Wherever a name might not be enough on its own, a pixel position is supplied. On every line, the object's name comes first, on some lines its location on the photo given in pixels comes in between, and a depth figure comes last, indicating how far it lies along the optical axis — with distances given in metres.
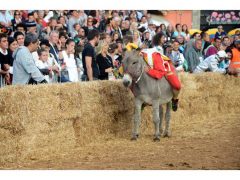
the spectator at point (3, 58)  12.15
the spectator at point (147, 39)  16.28
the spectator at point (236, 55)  17.58
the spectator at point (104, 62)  13.88
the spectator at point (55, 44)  13.46
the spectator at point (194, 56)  16.97
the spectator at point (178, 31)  17.33
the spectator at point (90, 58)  13.64
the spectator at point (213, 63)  17.80
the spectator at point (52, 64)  12.90
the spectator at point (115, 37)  15.76
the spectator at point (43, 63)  12.57
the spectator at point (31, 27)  13.72
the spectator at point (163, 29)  17.23
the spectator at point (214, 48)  17.59
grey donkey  12.29
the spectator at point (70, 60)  13.66
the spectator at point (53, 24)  14.81
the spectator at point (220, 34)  17.86
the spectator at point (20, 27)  13.62
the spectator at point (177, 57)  16.41
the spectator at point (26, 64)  11.19
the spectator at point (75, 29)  15.25
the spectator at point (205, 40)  17.34
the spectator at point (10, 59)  12.17
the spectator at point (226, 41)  17.85
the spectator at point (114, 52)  14.79
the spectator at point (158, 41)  15.35
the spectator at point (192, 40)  17.03
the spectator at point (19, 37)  12.49
